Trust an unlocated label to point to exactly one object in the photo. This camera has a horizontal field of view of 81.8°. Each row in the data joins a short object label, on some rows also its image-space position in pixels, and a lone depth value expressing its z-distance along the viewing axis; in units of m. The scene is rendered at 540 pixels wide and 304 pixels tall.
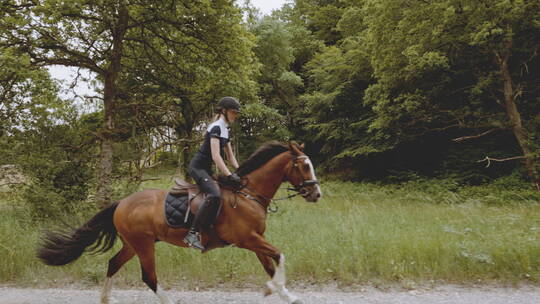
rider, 4.25
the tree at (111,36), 8.65
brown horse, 4.25
